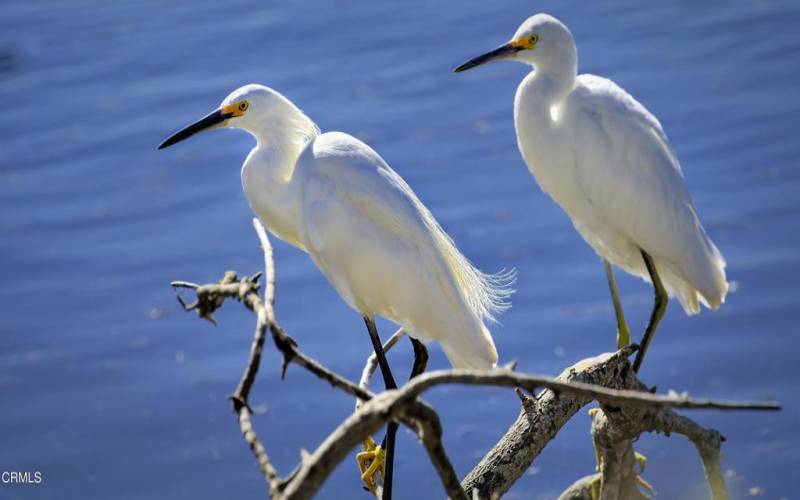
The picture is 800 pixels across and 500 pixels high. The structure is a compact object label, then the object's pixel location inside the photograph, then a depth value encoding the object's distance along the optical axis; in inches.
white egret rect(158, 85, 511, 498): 351.3
